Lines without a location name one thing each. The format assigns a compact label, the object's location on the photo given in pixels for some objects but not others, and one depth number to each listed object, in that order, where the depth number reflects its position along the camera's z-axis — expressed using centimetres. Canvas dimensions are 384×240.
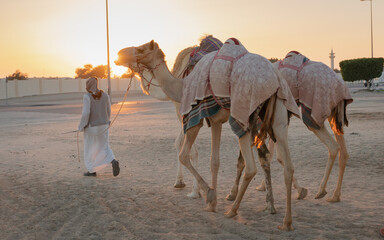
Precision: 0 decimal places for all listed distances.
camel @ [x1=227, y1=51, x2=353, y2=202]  640
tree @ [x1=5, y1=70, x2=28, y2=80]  9428
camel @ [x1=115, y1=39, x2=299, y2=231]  529
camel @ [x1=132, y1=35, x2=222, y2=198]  707
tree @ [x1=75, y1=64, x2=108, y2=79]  10575
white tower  9938
